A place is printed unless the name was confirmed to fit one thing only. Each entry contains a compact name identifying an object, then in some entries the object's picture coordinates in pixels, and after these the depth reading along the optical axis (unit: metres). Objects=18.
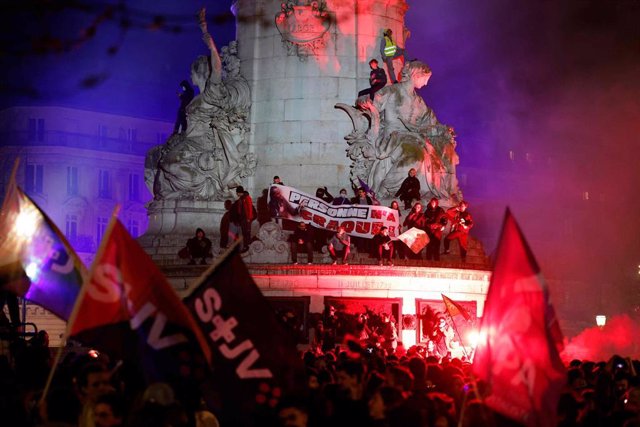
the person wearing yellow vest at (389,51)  41.62
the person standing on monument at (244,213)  38.09
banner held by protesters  37.38
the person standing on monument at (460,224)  37.75
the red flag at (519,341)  14.23
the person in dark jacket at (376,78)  41.00
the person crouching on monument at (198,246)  36.88
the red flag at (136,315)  14.47
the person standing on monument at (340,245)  36.69
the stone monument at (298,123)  40.78
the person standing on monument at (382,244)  36.84
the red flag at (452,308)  31.57
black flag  14.70
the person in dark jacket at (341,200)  38.50
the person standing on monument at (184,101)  42.44
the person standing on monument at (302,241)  37.38
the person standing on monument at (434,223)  37.34
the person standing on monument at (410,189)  39.28
